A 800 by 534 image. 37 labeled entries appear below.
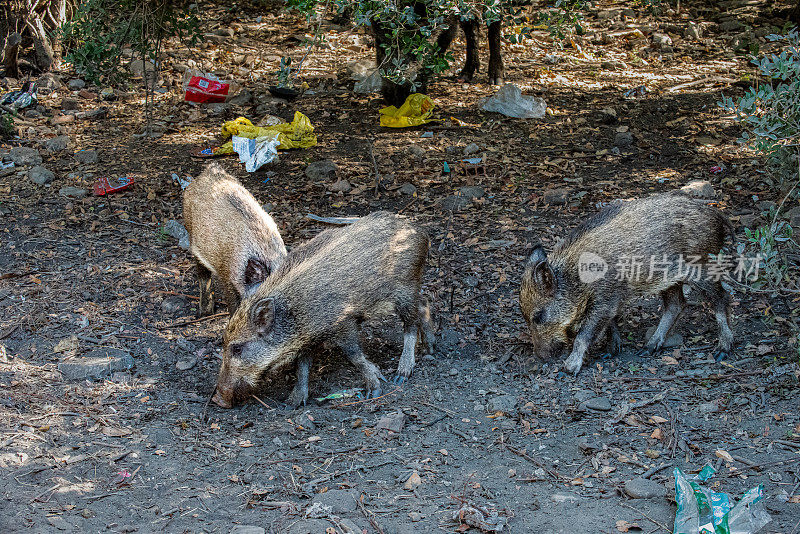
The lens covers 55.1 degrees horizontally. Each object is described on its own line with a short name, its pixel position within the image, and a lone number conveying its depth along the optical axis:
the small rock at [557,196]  8.17
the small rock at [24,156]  9.41
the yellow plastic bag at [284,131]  9.51
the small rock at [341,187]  8.68
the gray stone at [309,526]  3.84
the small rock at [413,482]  4.28
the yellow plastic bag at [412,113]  9.82
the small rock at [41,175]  8.98
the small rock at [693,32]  12.33
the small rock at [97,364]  5.58
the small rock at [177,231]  7.70
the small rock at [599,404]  5.02
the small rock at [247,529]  3.83
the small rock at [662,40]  12.05
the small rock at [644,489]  3.98
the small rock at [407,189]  8.58
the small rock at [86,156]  9.50
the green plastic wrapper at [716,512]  3.62
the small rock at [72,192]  8.74
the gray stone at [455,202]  8.28
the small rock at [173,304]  6.75
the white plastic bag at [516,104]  10.02
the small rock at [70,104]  10.90
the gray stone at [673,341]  5.91
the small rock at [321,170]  8.97
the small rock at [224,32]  13.18
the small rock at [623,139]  9.22
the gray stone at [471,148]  9.19
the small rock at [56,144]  9.78
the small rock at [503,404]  5.16
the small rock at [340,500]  4.05
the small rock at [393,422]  4.96
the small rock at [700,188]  7.66
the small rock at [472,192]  8.46
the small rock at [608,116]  9.75
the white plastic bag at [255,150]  9.11
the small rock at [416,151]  9.20
